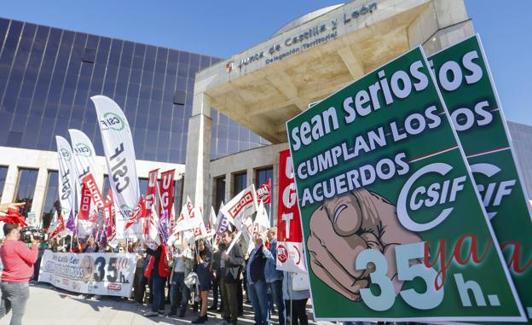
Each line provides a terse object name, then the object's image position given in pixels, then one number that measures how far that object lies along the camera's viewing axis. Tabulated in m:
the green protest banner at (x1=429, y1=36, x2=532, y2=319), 1.80
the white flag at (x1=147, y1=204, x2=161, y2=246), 8.93
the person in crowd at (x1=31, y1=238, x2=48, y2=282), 13.88
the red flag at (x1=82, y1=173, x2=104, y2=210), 11.51
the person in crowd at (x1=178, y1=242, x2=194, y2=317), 7.87
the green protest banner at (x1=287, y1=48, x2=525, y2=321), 1.83
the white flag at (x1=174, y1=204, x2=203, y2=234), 9.08
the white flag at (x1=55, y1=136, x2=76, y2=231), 13.10
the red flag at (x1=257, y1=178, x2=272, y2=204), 8.93
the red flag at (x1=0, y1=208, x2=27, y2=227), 6.62
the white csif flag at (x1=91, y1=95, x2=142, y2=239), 9.11
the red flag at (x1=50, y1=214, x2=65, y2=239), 13.56
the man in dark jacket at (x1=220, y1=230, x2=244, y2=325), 7.04
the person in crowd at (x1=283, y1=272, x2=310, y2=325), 5.94
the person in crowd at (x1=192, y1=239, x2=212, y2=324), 7.32
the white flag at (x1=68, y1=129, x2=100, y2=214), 12.77
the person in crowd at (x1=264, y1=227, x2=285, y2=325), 6.89
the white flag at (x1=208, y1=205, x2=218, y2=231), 11.85
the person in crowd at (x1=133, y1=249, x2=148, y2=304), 9.47
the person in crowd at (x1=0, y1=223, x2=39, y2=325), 5.13
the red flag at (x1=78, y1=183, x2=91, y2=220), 11.88
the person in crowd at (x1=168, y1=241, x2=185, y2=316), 8.10
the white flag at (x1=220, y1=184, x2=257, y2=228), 8.17
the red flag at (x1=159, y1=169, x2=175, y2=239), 9.39
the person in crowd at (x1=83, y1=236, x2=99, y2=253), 10.95
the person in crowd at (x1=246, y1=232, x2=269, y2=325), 6.66
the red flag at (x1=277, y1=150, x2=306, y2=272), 4.32
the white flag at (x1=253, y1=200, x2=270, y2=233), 7.88
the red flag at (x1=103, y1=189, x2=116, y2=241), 10.94
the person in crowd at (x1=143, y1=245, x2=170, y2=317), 8.20
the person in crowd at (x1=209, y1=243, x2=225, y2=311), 8.25
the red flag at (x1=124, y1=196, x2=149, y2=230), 9.05
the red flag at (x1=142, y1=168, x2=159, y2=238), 9.03
